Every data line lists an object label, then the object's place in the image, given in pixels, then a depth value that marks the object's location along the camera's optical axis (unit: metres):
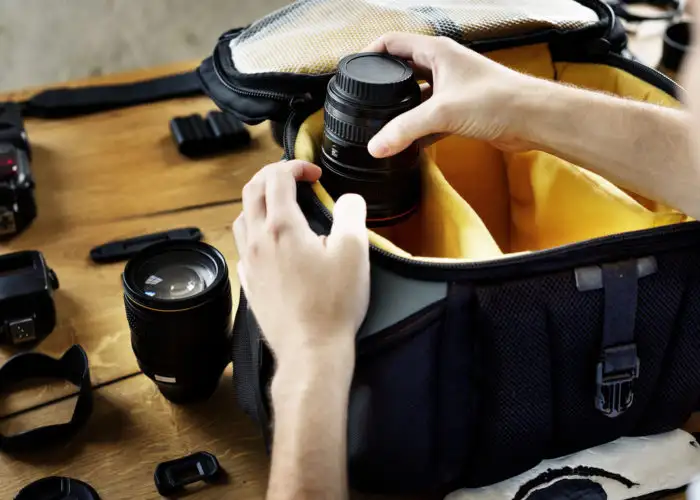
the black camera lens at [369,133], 0.63
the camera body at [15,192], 0.85
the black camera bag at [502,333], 0.57
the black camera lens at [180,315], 0.64
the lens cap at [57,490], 0.63
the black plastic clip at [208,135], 0.99
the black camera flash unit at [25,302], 0.74
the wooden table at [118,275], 0.67
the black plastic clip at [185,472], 0.65
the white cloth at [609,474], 0.65
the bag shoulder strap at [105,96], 1.04
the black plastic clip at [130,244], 0.85
